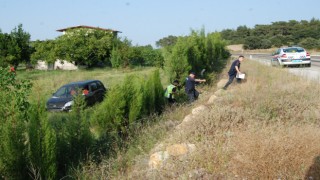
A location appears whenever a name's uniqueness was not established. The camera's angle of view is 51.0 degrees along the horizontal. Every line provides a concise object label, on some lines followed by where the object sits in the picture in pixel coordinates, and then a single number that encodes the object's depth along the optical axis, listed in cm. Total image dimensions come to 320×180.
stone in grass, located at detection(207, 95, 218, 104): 935
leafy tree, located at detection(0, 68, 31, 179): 529
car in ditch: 1490
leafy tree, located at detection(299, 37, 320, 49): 5807
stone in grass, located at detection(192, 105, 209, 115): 768
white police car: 2172
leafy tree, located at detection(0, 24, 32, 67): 4066
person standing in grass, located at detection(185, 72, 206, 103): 1180
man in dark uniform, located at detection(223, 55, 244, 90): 1337
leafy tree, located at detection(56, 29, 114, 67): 4253
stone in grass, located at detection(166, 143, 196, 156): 534
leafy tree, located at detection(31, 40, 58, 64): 4312
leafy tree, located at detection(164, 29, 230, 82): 1466
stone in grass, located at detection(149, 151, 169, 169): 501
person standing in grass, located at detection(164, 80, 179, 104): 1200
